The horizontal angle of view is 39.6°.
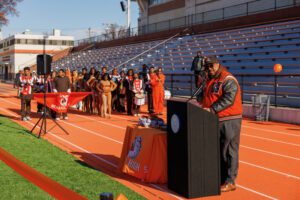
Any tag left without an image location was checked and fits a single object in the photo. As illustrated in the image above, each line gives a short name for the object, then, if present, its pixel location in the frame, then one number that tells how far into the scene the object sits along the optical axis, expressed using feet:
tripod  36.84
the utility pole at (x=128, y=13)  156.53
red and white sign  38.79
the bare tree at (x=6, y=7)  95.54
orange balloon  53.83
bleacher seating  58.29
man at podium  19.29
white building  243.40
